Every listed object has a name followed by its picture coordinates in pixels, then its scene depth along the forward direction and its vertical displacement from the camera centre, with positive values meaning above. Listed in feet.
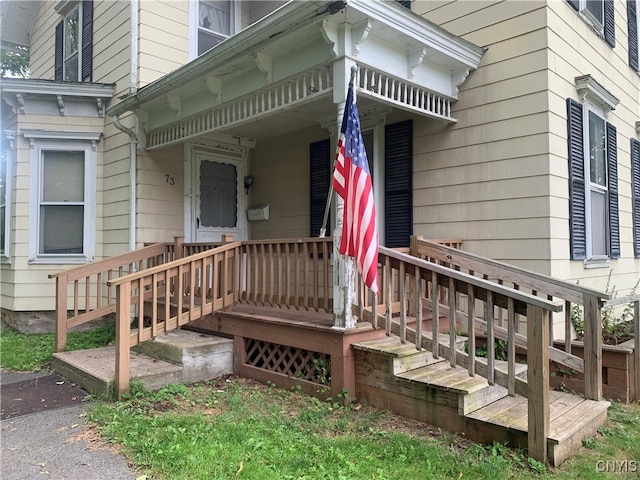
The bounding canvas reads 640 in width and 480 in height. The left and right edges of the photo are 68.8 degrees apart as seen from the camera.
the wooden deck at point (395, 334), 10.12 -2.48
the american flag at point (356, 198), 11.76 +1.34
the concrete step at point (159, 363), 14.10 -3.74
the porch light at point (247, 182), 24.97 +3.66
